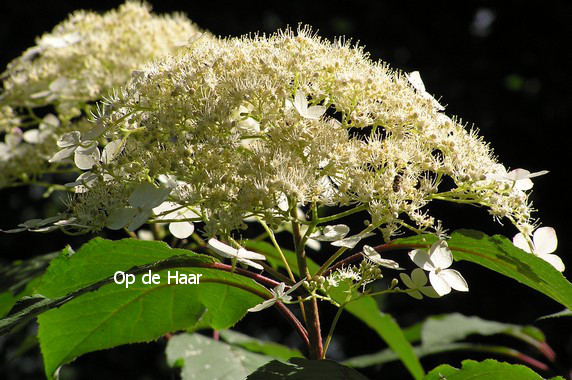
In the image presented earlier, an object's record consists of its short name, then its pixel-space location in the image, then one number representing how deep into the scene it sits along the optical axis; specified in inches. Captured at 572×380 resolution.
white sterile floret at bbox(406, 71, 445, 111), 41.2
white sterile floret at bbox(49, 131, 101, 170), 40.5
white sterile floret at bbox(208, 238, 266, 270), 39.1
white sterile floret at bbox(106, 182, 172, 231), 39.3
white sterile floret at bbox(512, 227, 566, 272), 40.9
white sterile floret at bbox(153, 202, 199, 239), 40.7
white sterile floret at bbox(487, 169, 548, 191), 40.0
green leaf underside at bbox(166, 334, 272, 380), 45.2
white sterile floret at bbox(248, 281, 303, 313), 38.9
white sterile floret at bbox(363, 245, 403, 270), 39.6
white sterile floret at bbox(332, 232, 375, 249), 39.6
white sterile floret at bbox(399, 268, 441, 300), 39.9
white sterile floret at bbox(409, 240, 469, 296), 39.5
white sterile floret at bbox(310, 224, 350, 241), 40.2
